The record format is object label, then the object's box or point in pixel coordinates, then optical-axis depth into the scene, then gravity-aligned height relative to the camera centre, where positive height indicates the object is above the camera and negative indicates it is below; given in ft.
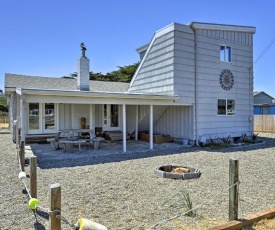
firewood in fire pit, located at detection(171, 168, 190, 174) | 20.39 -4.74
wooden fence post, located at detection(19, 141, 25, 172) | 18.79 -3.00
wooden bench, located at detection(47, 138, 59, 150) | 31.94 -4.06
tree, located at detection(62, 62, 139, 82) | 111.55 +20.80
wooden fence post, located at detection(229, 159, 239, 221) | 11.14 -3.54
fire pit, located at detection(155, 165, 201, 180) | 19.08 -4.77
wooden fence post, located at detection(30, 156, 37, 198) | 12.50 -3.32
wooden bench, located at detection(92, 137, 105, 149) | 32.29 -3.52
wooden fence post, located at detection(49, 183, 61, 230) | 7.70 -2.95
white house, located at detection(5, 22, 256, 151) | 36.19 +4.28
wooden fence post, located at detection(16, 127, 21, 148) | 29.09 -2.46
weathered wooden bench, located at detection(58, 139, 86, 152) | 29.75 -3.23
